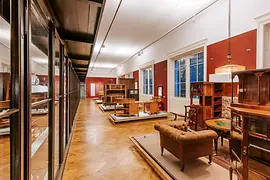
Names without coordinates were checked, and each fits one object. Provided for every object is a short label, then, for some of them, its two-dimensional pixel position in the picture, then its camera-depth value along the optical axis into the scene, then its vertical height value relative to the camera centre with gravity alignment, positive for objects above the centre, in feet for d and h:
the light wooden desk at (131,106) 20.73 -2.58
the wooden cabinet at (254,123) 4.28 -1.05
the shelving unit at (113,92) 30.60 -0.87
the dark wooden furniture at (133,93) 30.24 -1.04
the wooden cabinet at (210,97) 14.71 -0.94
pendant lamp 9.85 +1.41
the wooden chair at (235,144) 5.36 -2.35
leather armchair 7.52 -3.05
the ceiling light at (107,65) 50.44 +8.47
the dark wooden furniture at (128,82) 34.35 +1.48
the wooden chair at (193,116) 15.02 -2.92
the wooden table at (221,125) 9.64 -2.61
